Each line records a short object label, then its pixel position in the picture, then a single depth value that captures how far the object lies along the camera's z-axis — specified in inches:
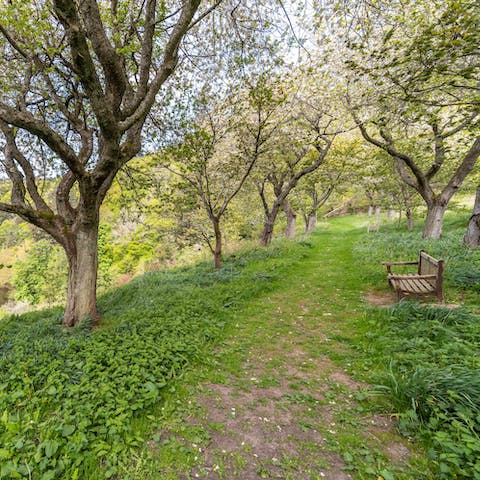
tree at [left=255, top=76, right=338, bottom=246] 370.8
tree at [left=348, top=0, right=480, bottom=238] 156.7
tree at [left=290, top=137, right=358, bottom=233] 614.2
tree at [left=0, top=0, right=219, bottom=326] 142.9
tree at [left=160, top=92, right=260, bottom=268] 304.1
